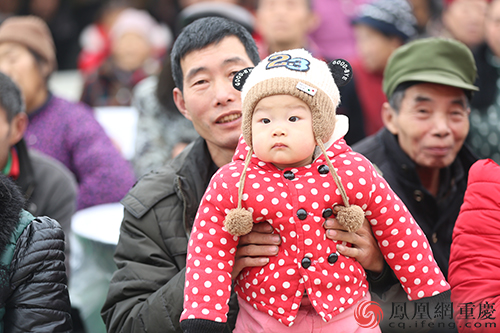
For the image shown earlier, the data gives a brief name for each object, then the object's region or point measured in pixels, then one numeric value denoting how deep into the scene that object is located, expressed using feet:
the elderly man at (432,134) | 17.90
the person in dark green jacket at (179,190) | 14.20
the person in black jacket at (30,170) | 20.12
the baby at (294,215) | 11.66
